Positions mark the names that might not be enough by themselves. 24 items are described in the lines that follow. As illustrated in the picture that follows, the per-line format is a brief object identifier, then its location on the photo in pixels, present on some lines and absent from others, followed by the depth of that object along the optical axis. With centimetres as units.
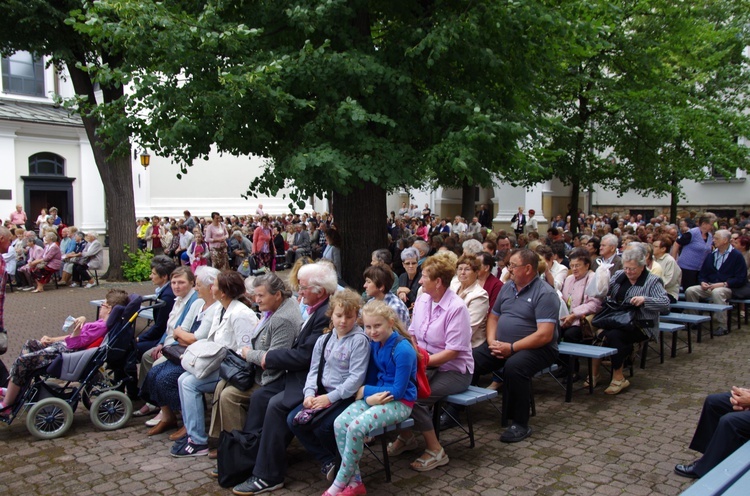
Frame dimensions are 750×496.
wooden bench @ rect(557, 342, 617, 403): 648
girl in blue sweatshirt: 445
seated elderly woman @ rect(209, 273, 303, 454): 529
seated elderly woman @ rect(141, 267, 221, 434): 593
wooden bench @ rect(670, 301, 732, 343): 924
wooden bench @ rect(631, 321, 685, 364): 811
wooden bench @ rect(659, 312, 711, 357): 859
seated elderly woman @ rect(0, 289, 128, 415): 583
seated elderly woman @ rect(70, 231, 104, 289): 1667
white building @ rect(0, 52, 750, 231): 2930
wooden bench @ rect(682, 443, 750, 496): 317
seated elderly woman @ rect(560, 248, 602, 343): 741
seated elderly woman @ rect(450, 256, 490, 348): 643
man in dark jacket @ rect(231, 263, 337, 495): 481
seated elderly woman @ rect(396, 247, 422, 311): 789
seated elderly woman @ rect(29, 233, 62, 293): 1620
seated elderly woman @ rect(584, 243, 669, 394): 687
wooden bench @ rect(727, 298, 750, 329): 1038
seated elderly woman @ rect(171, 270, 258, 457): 558
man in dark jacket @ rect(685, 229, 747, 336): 1039
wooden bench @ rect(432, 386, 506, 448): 519
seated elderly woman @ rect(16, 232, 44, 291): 1650
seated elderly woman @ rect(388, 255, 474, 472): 533
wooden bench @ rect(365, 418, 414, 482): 456
